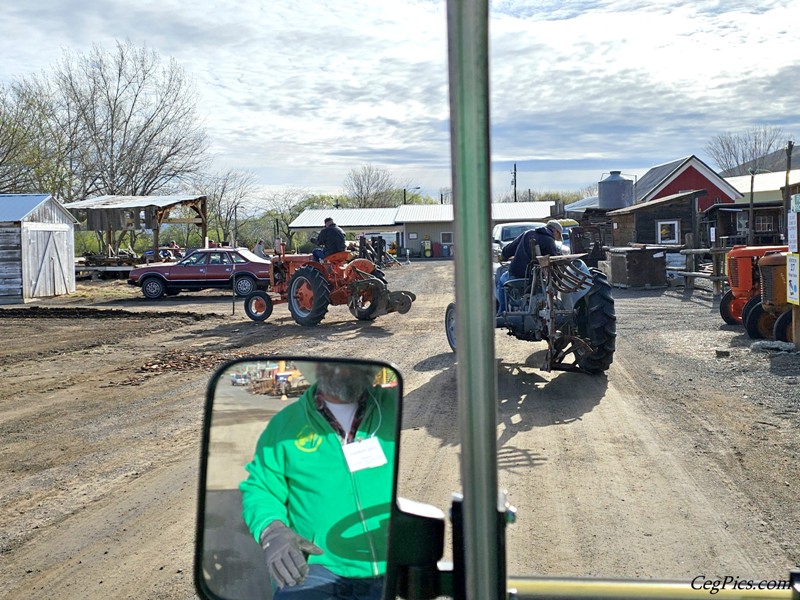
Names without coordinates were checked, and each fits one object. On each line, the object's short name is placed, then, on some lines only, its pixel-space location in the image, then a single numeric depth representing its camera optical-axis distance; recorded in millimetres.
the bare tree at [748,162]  72431
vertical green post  1302
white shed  25734
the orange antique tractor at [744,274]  13883
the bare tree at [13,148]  37750
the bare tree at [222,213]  65550
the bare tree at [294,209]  79050
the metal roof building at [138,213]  31531
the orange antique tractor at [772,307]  12102
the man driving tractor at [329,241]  16781
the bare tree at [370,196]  88250
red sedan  25297
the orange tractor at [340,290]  16016
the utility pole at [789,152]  22119
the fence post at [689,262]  23719
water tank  50031
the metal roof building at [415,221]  61719
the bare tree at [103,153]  43531
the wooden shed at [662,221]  36250
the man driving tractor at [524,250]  10547
